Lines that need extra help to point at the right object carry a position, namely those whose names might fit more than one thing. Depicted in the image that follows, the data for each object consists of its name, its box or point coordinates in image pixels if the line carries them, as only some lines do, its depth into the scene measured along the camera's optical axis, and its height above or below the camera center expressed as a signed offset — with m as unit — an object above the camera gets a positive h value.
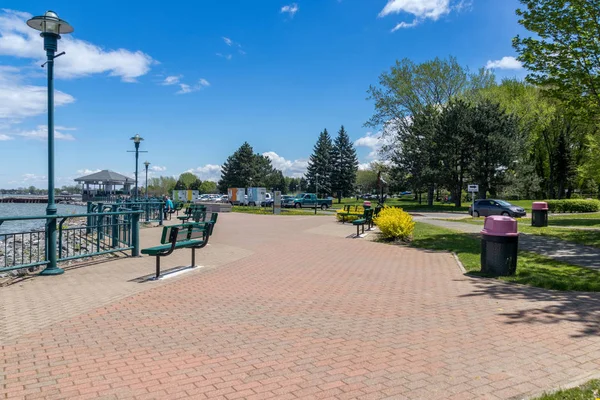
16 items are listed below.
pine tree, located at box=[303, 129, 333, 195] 76.12 +4.26
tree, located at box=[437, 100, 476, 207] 39.47 +4.65
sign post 28.12 +0.44
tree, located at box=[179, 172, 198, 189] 130.38 +3.41
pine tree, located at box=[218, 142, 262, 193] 87.38 +4.76
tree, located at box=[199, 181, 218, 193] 127.94 +0.96
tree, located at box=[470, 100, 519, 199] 37.28 +4.47
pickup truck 45.37 -1.11
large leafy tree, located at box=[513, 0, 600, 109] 13.04 +4.76
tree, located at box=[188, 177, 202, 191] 126.88 +1.51
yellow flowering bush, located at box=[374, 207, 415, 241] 13.45 -1.04
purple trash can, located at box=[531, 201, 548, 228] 19.38 -0.85
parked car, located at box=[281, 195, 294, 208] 48.36 -1.24
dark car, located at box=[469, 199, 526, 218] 28.70 -0.96
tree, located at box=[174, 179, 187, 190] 125.60 +1.43
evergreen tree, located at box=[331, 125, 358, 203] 75.06 +4.60
